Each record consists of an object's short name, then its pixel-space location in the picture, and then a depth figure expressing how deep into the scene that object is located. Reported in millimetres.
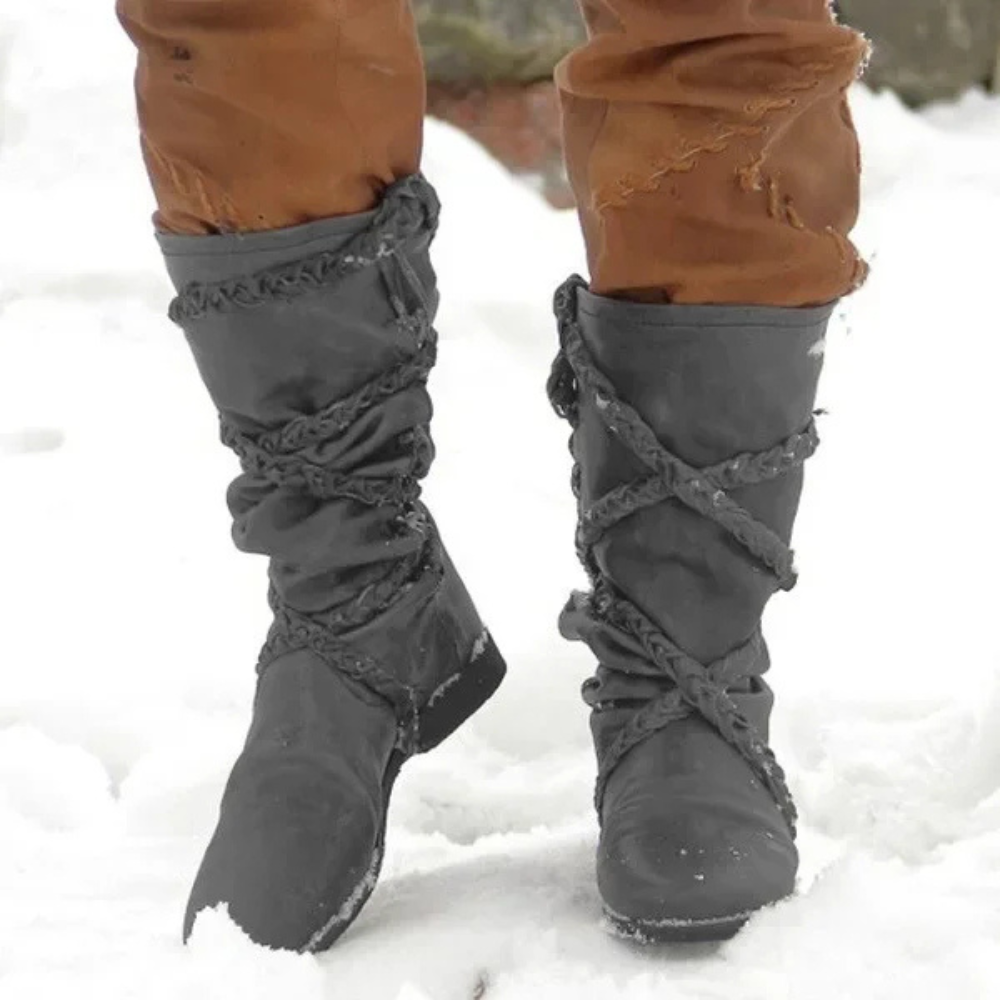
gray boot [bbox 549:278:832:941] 2838
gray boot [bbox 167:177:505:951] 2854
